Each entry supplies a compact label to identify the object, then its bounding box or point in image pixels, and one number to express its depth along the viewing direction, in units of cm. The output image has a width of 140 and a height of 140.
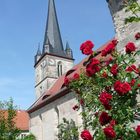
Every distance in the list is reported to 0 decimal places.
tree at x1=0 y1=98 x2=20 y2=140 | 1374
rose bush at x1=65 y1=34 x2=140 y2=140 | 387
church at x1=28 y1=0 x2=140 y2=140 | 827
